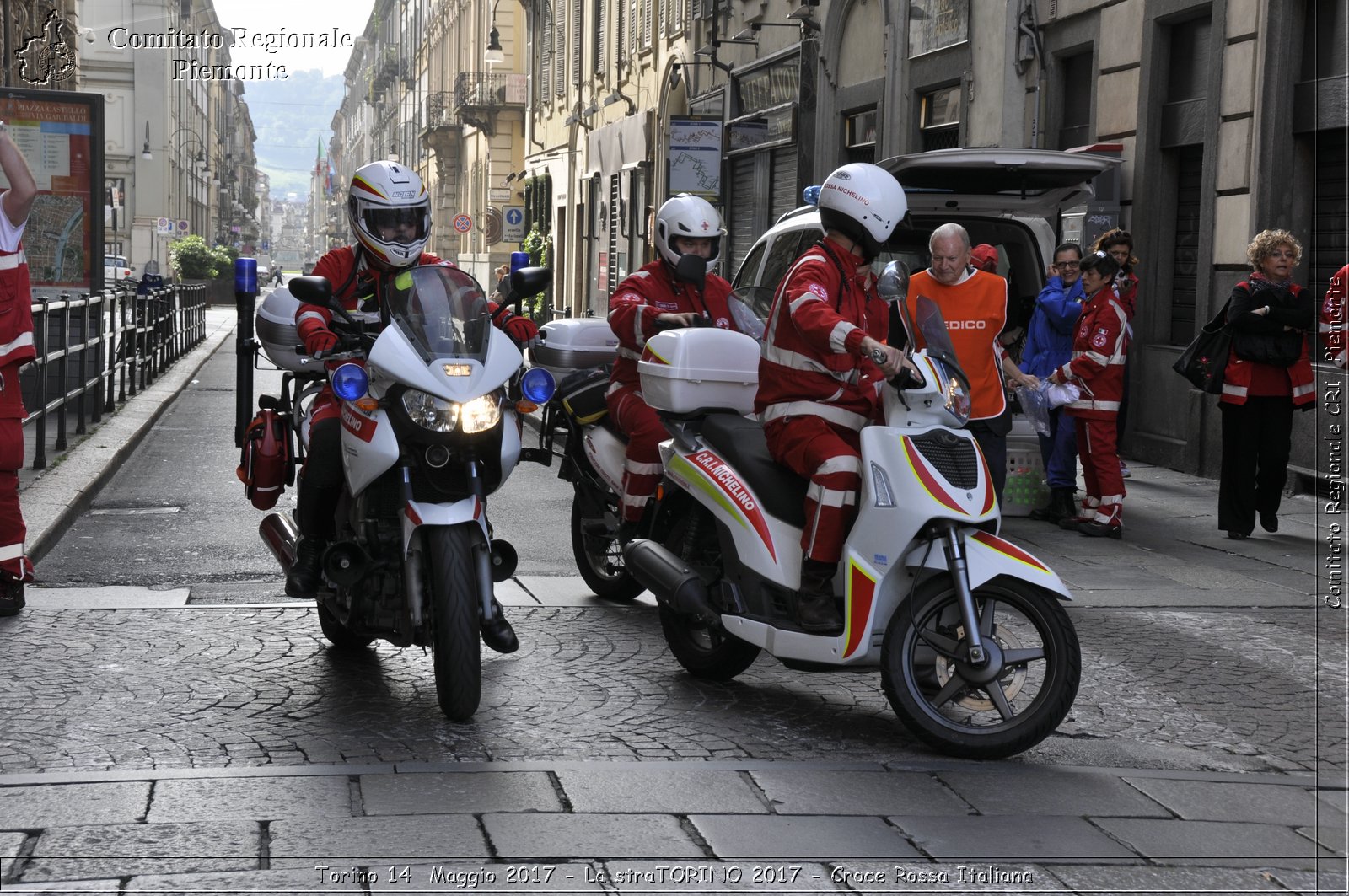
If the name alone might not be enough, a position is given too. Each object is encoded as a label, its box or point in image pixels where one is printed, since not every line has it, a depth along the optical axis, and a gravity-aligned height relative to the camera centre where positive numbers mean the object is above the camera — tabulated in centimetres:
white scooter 500 -90
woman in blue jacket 1068 -38
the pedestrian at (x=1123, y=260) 1073 +19
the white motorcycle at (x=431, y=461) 517 -57
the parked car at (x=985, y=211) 1042 +49
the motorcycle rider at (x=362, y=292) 575 -6
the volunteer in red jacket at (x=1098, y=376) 1014 -51
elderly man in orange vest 877 -17
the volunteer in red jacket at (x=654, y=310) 720 -12
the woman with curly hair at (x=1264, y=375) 964 -46
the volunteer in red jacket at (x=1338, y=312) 905 -9
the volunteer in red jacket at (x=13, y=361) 693 -38
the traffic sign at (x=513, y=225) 3834 +120
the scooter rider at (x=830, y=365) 535 -26
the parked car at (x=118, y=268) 4492 +6
